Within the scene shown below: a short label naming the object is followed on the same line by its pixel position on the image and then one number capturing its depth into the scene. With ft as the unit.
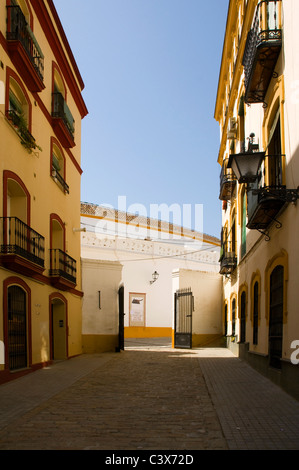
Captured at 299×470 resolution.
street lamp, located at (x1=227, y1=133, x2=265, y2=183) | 30.42
